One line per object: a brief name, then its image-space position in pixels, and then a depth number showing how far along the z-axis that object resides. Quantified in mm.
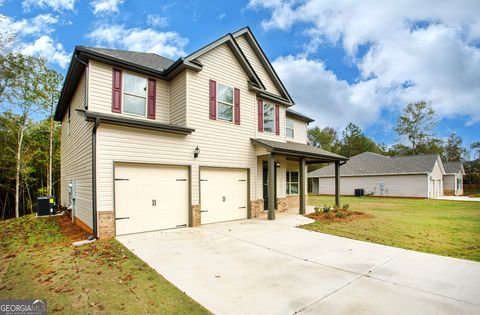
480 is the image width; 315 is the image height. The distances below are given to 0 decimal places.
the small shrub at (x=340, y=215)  10769
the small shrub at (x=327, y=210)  11469
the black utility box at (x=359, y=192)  27578
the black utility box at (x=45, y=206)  11508
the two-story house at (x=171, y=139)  7397
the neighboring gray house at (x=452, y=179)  31219
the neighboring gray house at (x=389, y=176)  24922
